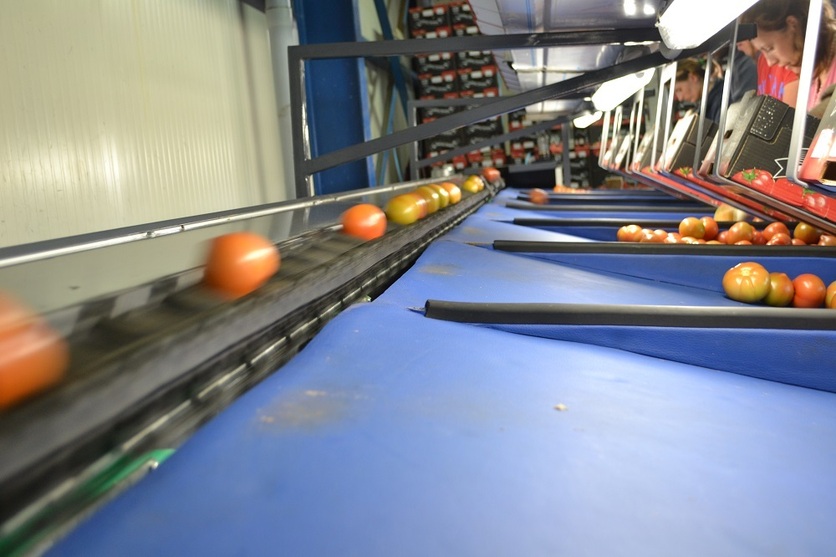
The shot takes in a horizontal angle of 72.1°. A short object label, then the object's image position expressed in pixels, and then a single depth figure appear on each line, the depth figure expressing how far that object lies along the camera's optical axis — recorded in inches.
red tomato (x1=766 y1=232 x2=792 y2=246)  114.4
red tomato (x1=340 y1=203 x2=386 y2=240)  67.4
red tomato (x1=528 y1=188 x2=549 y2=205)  217.9
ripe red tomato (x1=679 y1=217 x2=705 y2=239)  124.9
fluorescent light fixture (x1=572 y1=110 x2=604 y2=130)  218.7
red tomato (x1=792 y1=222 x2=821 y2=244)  115.0
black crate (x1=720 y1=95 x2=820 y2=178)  93.6
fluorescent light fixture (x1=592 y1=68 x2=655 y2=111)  133.9
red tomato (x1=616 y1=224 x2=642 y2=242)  124.1
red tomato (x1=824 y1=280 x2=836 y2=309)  78.6
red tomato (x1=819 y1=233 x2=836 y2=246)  108.5
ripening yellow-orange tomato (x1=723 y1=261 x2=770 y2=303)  81.9
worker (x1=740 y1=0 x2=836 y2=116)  186.7
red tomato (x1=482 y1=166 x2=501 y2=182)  270.2
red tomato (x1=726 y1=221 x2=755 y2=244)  120.7
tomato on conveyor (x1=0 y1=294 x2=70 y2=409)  21.1
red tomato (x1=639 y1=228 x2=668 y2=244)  121.6
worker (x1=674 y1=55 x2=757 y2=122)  229.5
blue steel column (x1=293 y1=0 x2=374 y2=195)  203.9
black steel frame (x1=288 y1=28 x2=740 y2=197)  99.4
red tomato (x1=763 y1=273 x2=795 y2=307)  82.0
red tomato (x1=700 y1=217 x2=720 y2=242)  125.7
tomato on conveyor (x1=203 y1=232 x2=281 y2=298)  38.4
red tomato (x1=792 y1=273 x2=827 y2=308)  82.1
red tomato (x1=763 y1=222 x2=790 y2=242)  120.8
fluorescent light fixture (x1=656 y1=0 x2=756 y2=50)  66.1
